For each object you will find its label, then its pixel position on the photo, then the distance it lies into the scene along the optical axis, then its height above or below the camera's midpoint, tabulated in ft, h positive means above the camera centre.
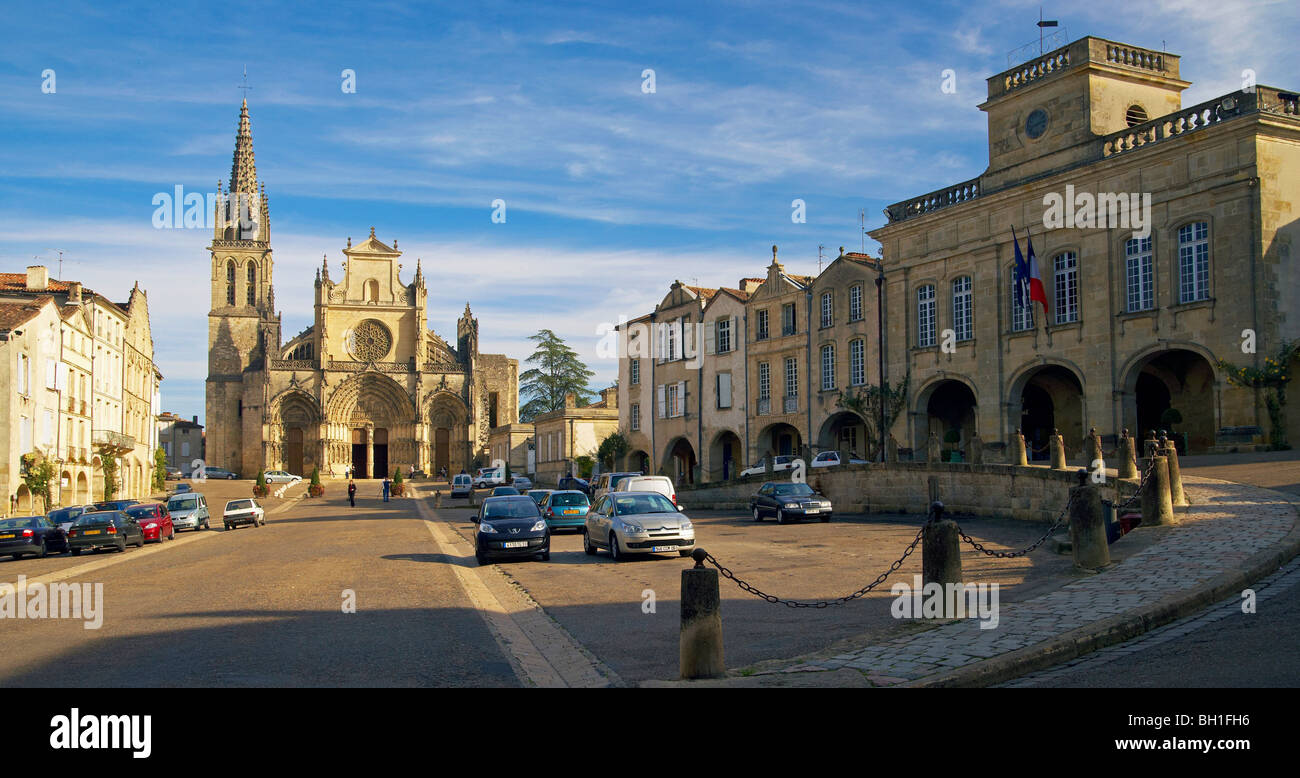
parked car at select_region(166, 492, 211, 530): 122.71 -8.61
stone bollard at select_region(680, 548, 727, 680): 25.38 -4.84
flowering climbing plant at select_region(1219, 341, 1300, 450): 82.69 +3.99
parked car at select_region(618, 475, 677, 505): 93.45 -4.51
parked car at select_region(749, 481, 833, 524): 92.68 -6.35
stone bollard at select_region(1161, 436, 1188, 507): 54.49 -2.76
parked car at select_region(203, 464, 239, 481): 261.03 -8.48
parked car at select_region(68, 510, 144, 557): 86.33 -7.78
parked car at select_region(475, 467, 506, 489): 185.37 -7.43
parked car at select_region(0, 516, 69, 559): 84.43 -7.98
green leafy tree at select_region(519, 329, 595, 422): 311.06 +19.35
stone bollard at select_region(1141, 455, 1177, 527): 49.35 -3.40
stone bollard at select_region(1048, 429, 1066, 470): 75.87 -1.55
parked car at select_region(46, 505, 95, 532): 95.56 -7.14
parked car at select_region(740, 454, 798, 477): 123.95 -3.67
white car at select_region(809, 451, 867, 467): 121.90 -2.97
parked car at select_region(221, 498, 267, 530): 123.24 -8.93
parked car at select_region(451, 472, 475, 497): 169.00 -7.99
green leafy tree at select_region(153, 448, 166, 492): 210.38 -6.49
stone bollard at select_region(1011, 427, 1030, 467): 81.10 -1.50
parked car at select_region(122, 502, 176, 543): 99.76 -7.79
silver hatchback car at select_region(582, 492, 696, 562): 61.67 -5.61
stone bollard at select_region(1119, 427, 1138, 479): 61.72 -1.77
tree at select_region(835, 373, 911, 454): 120.78 +3.77
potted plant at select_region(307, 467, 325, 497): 199.00 -9.63
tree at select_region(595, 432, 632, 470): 179.73 -2.53
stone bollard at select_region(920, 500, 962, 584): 33.96 -3.99
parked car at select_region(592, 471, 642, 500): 108.47 -5.07
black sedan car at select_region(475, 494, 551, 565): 63.41 -6.19
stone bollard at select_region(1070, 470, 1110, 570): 39.86 -4.01
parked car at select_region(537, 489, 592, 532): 91.40 -6.68
